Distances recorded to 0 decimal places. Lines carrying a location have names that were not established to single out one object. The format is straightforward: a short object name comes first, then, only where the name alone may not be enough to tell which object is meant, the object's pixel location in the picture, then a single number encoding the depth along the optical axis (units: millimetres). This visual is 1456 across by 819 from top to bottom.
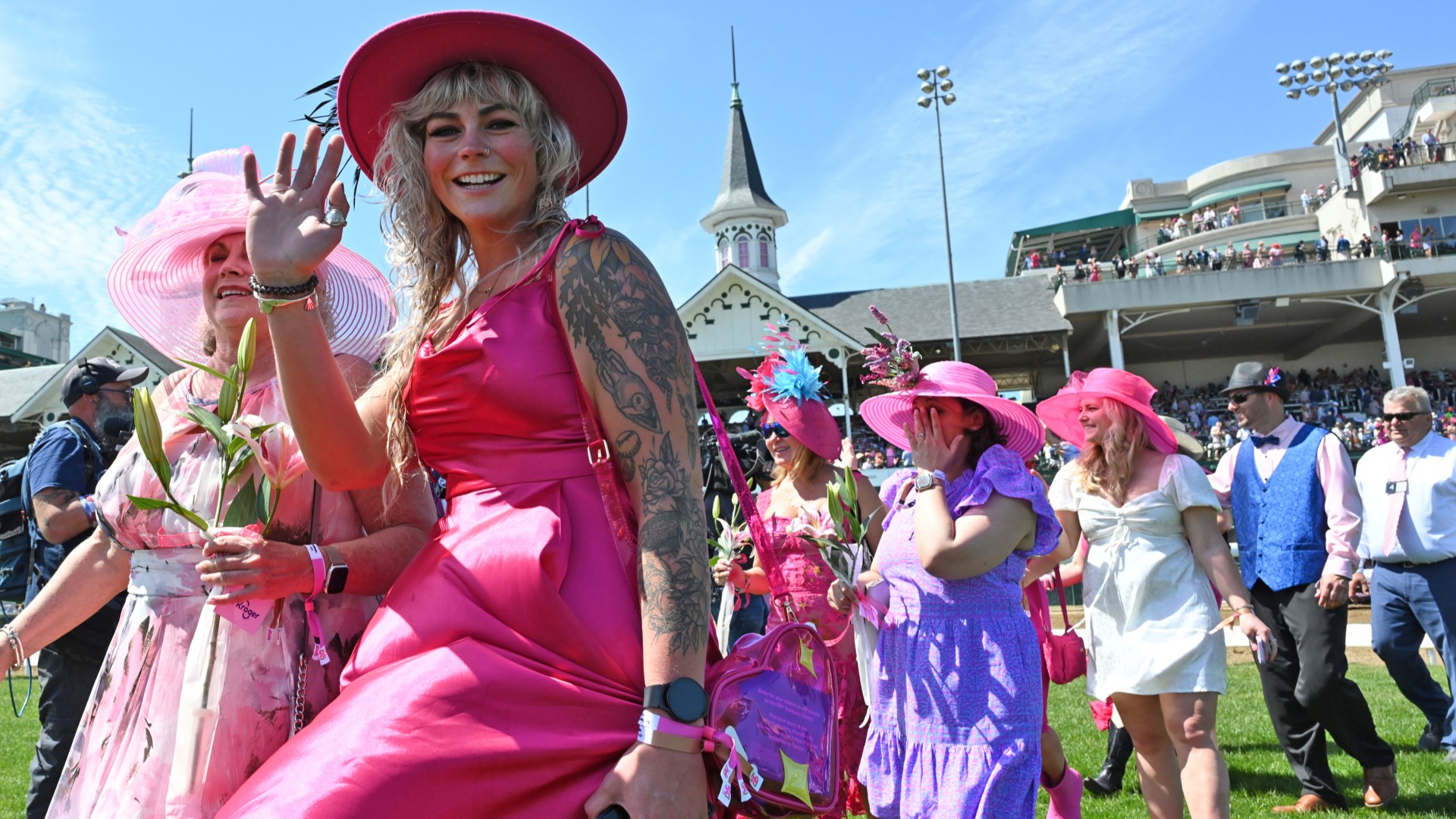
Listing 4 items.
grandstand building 30000
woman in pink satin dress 1504
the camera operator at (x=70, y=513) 4418
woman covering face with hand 3562
